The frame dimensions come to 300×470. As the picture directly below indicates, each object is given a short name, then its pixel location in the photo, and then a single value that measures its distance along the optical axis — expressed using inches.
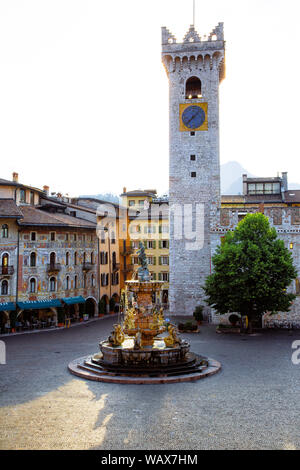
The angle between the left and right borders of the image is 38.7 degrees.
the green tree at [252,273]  1316.4
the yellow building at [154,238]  2368.4
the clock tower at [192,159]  1813.5
